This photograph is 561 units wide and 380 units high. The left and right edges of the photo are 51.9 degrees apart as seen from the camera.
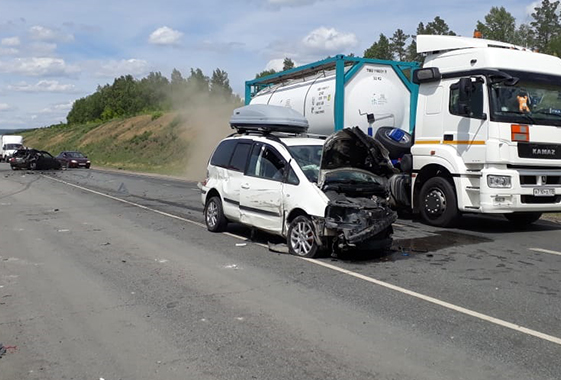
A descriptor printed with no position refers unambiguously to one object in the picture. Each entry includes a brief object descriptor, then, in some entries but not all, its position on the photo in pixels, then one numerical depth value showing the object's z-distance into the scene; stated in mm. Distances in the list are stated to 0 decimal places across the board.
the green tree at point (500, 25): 52062
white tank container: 12359
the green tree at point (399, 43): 65375
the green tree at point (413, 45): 57219
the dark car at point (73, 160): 43125
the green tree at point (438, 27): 52381
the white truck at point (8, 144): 59469
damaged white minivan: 7914
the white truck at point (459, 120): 10039
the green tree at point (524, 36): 54656
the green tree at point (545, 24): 55725
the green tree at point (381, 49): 58909
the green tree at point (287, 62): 64875
